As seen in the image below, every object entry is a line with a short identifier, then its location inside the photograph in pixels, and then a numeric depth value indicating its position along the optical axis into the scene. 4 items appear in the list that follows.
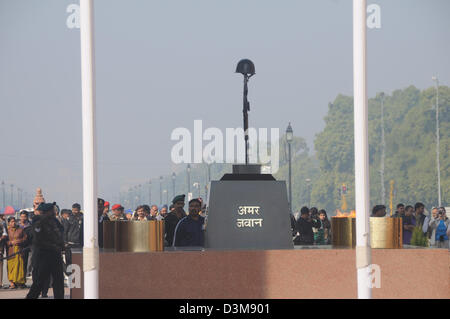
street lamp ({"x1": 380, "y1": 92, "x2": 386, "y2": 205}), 112.25
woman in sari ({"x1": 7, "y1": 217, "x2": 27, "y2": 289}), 22.44
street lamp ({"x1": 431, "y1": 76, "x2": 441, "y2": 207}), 97.63
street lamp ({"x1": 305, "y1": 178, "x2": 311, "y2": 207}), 141.25
